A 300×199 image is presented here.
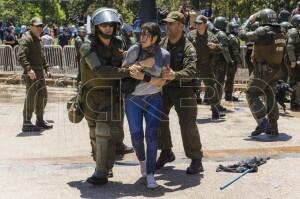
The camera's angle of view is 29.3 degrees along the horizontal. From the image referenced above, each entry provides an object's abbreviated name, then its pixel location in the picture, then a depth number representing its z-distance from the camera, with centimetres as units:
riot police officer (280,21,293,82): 1139
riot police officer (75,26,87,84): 1071
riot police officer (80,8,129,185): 581
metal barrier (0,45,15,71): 1814
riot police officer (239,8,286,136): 844
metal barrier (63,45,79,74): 1709
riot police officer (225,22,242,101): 1221
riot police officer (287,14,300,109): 1095
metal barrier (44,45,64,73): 1736
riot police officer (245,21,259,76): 1331
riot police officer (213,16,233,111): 1173
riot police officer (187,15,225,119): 1005
